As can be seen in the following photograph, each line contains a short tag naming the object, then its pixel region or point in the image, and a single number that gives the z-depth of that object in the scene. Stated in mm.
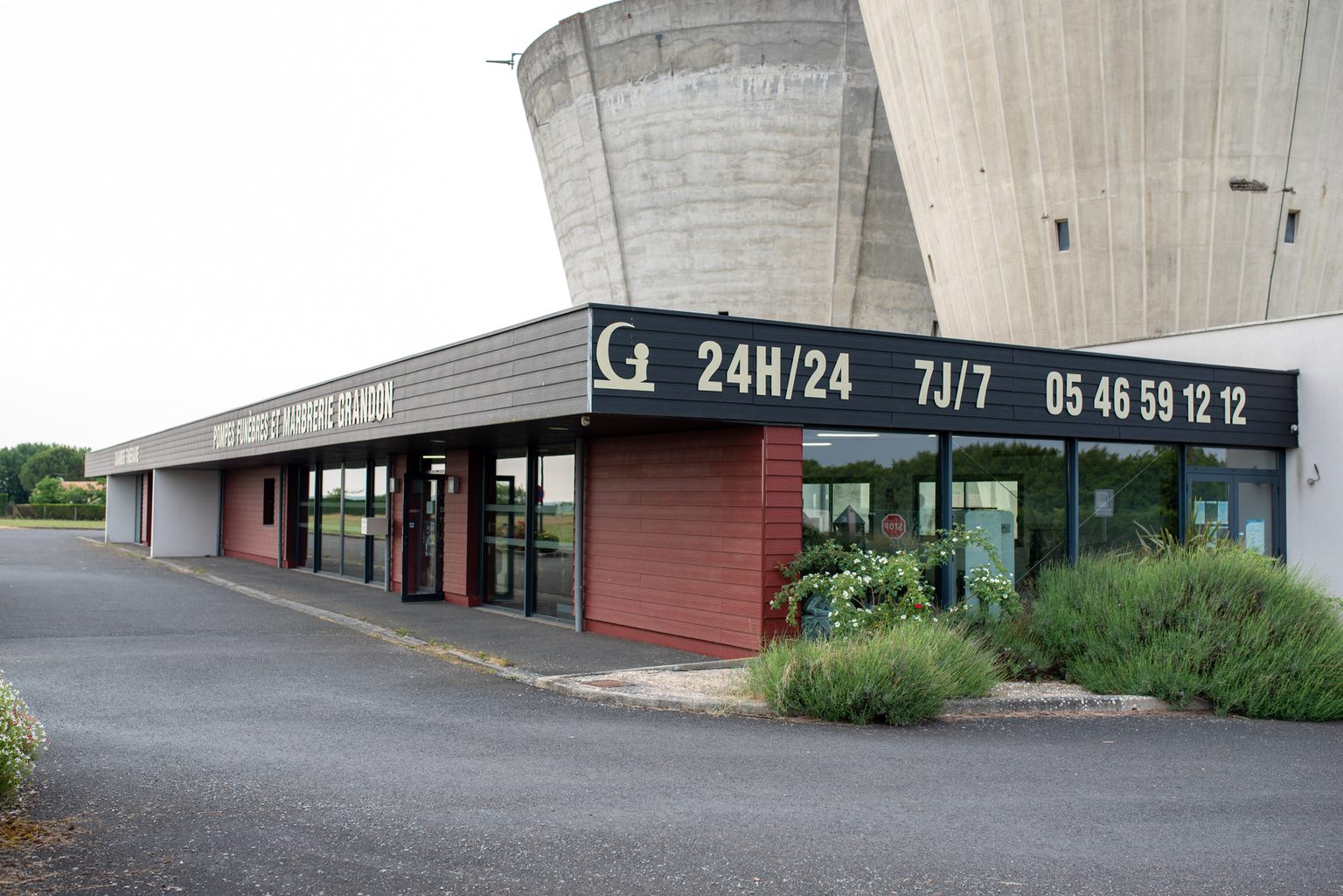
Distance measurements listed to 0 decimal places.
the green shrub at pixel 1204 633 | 9617
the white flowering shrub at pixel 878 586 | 10711
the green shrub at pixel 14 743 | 5660
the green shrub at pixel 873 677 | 8781
